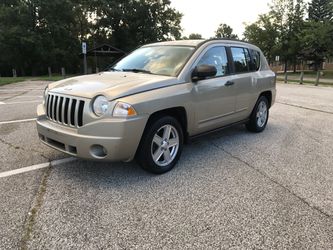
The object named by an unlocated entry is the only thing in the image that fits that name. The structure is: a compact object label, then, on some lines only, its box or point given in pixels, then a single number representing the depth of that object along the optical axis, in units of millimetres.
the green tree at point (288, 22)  52031
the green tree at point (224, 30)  95106
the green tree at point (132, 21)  47250
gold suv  3350
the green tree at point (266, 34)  52312
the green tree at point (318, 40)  42459
